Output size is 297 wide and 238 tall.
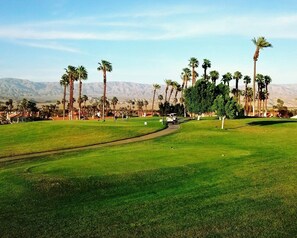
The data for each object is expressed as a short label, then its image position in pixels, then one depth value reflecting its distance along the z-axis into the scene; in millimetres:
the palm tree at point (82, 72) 130788
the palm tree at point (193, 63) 141600
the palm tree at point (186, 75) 159475
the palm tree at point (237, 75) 151875
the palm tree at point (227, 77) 149875
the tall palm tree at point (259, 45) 98875
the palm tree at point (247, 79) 159275
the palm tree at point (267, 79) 157625
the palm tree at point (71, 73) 133250
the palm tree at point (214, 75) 149375
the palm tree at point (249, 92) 184750
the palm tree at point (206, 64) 136250
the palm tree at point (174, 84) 179375
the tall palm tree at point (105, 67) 122688
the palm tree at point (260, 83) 153625
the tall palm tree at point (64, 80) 147762
